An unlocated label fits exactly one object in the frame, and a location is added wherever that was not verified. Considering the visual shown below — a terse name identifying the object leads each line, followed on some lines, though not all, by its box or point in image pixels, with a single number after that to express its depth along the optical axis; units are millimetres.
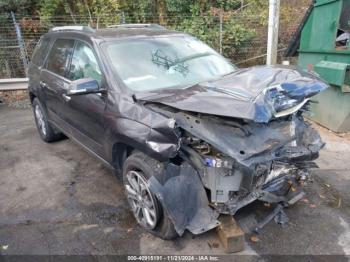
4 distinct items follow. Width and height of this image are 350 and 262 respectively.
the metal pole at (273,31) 5701
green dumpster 4887
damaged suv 2383
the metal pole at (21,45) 8797
